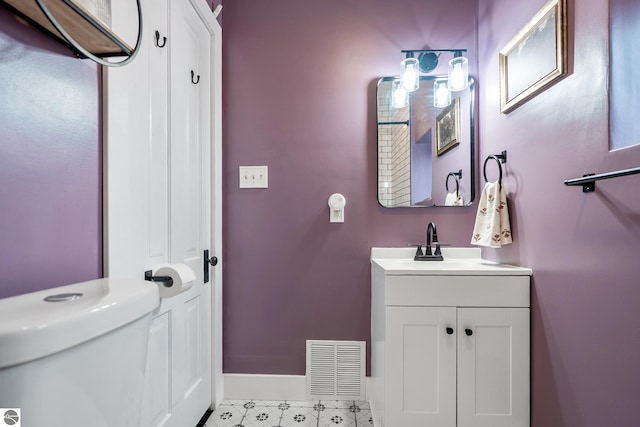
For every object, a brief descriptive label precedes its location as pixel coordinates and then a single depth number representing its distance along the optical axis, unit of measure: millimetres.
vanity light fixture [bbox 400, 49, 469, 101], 1632
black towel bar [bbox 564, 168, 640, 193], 803
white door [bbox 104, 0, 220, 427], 936
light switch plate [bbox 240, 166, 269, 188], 1753
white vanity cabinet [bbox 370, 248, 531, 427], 1260
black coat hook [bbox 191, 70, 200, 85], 1484
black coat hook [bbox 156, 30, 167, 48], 1158
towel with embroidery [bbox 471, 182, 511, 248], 1421
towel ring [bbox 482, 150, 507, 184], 1477
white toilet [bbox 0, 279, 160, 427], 422
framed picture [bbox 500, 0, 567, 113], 1080
